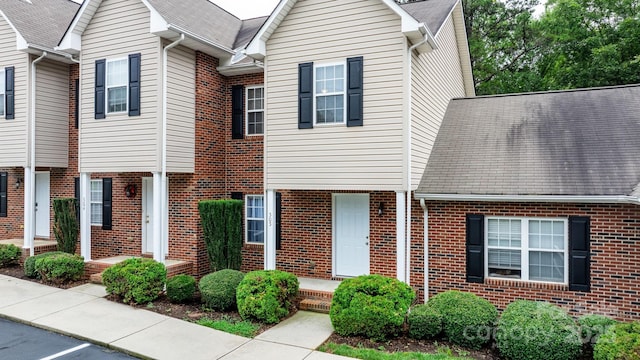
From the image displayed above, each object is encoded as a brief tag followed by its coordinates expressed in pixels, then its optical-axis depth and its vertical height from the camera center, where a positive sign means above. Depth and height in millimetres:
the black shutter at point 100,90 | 11539 +2480
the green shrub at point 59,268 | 10664 -2151
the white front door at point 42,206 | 14398 -808
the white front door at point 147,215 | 12562 -963
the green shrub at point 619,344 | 6073 -2336
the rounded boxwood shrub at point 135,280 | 9367 -2166
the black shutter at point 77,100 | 13617 +2602
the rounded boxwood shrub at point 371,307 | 7594 -2235
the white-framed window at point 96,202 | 13453 -623
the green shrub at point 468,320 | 7352 -2385
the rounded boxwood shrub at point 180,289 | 9492 -2372
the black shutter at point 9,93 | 12948 +2702
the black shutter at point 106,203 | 13039 -635
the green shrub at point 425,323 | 7605 -2503
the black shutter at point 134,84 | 11023 +2522
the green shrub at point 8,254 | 12195 -2067
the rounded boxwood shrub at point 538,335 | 6613 -2387
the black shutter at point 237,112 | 12594 +2065
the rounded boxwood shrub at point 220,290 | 9039 -2285
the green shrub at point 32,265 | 11273 -2186
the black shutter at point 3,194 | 14805 -415
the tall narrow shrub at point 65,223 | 12172 -1169
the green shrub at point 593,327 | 6895 -2337
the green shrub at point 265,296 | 8359 -2261
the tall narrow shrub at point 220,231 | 10359 -1188
